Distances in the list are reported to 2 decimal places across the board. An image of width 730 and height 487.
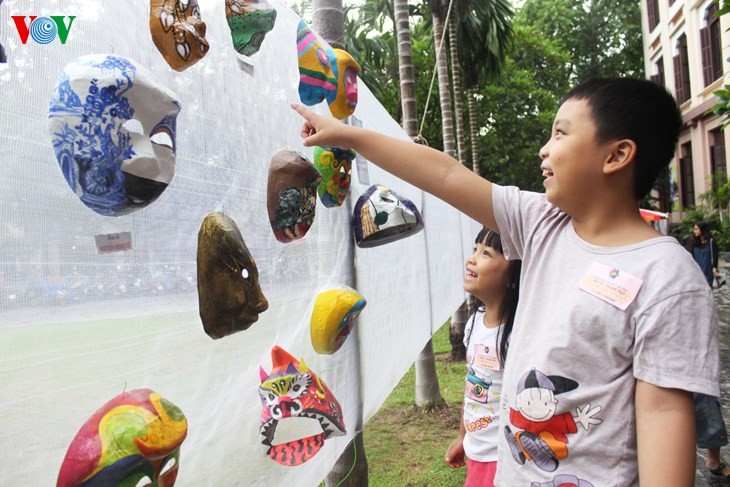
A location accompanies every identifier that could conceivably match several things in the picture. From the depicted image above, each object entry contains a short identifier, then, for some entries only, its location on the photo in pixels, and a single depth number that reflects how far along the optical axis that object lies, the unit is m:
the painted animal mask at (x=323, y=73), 1.57
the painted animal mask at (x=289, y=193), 1.41
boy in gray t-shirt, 1.01
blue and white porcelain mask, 0.87
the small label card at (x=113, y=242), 0.96
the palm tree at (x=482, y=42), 9.58
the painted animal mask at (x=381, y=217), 1.82
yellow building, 14.00
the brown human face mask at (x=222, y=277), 1.13
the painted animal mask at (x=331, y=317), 1.62
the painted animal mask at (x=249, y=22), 1.28
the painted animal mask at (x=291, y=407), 1.36
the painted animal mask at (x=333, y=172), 1.64
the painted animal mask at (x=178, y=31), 1.04
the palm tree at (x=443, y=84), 5.92
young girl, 1.96
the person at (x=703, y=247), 7.65
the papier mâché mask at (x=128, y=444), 0.87
